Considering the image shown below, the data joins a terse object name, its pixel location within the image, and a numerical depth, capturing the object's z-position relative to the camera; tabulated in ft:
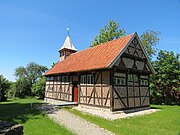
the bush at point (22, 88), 121.29
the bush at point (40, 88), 94.79
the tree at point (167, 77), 73.20
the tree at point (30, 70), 169.74
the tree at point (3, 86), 93.51
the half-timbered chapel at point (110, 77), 42.63
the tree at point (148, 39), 88.94
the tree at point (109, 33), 93.30
